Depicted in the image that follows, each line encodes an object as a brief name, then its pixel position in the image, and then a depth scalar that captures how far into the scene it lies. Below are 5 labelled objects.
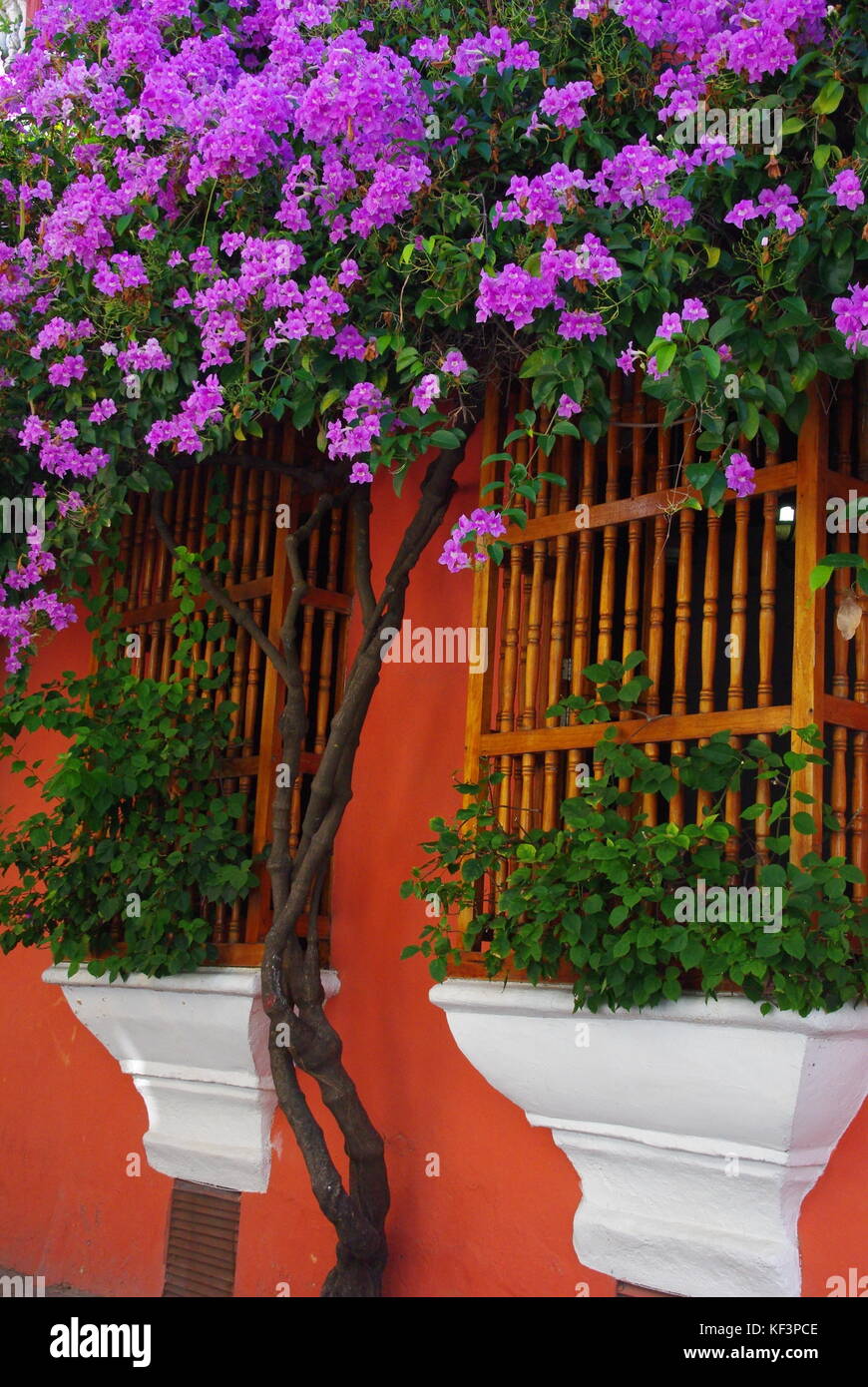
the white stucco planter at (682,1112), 3.32
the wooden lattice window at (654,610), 3.46
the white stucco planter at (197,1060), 4.76
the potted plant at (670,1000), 3.24
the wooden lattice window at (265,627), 4.88
